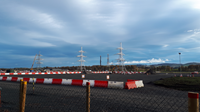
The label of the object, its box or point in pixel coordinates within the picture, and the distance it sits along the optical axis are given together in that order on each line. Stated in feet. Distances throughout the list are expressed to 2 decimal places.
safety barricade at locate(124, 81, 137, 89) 45.46
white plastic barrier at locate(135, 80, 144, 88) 48.75
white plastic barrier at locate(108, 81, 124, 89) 46.74
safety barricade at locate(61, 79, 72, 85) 58.13
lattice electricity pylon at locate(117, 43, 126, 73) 277.44
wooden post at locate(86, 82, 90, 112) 12.21
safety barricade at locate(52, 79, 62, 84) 61.02
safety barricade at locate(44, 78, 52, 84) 63.21
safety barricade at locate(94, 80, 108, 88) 49.98
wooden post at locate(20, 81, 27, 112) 14.06
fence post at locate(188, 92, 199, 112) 7.84
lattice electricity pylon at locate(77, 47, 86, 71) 341.21
